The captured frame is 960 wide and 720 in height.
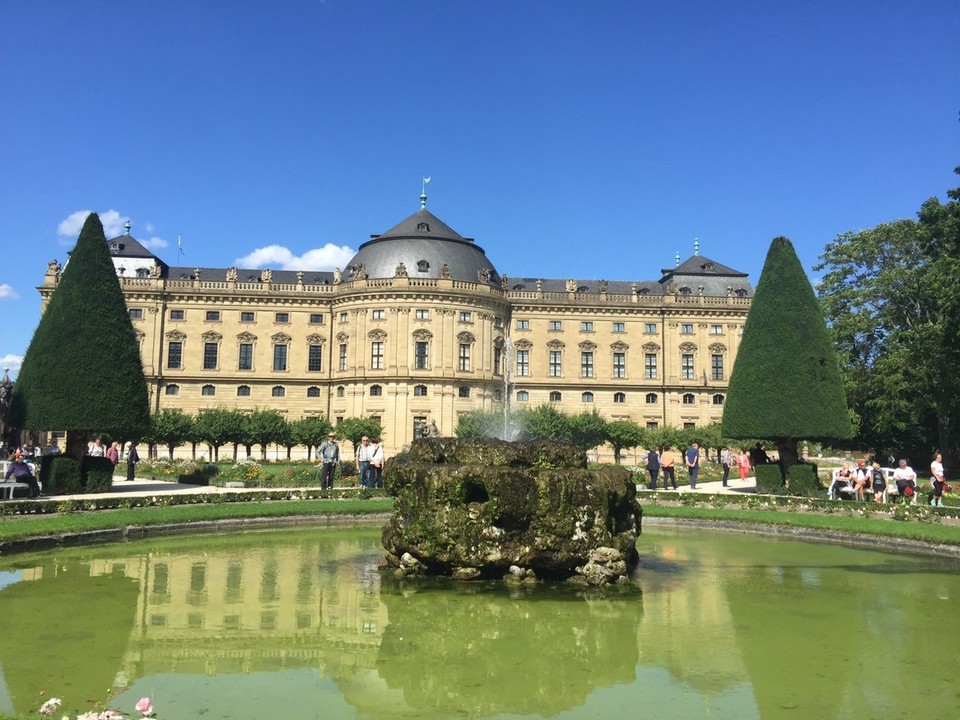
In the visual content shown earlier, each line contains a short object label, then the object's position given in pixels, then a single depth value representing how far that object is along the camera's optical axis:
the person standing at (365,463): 24.05
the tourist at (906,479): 23.05
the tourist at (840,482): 23.83
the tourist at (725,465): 30.46
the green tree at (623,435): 49.25
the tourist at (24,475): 21.17
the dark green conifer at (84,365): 23.83
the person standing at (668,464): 27.47
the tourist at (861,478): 22.98
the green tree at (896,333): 34.81
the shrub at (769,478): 25.56
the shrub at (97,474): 23.47
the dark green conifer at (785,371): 25.80
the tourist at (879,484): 22.42
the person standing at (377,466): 24.02
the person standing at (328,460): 23.11
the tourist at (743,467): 32.19
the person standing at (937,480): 20.65
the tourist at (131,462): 29.22
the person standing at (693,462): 27.58
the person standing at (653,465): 26.31
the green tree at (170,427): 43.28
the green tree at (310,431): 45.62
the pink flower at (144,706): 4.49
